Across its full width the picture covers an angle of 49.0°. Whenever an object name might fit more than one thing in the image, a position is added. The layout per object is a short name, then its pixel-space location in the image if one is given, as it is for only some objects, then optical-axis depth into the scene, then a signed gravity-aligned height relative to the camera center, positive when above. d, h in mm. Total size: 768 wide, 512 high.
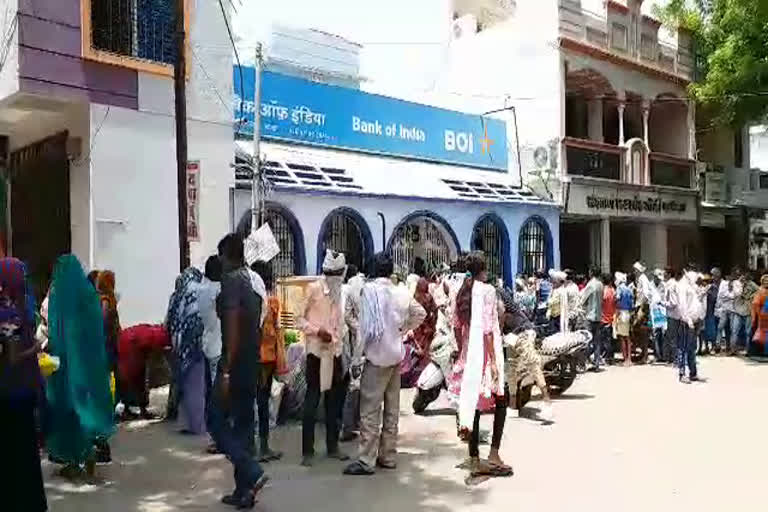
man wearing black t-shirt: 5133 -727
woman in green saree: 5781 -772
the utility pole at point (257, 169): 11547 +1243
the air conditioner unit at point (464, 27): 20422 +5622
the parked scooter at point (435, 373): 8617 -1199
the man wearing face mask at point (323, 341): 6457 -639
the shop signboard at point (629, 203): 18547 +1223
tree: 17031 +4158
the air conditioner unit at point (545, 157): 18109 +2133
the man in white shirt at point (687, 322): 10945 -894
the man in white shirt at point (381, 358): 6176 -734
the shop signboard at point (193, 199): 11112 +808
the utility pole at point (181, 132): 8953 +1380
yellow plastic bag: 5238 -641
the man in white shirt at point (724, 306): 15562 -969
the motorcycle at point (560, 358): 9719 -1190
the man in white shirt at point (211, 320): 6730 -486
